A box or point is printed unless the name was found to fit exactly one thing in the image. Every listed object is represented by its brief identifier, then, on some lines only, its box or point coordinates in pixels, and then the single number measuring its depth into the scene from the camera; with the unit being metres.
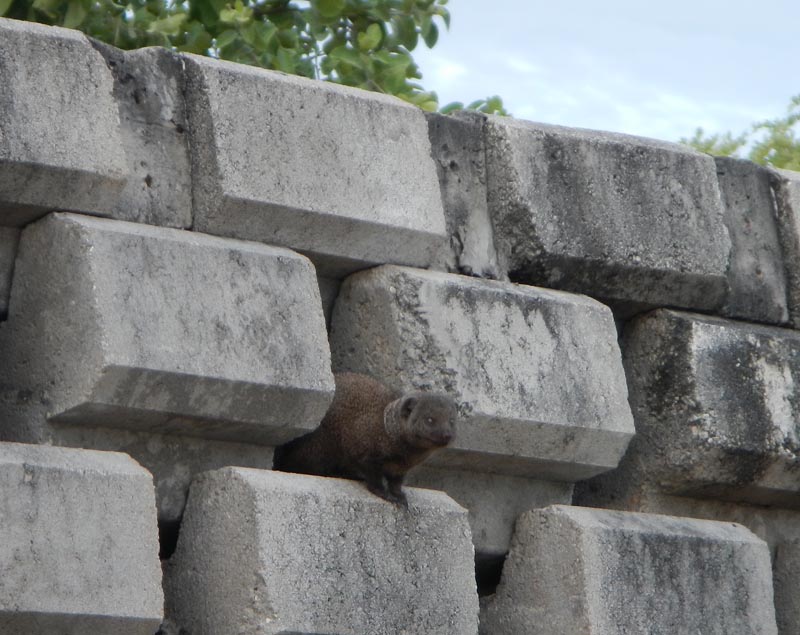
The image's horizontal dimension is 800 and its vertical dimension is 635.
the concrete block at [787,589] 10.93
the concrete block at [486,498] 9.57
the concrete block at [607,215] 9.95
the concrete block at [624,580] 9.22
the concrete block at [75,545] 7.15
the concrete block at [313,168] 8.66
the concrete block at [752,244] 10.96
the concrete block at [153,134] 8.52
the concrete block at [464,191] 9.88
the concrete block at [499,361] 9.12
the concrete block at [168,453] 8.02
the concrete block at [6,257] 8.26
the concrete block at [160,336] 7.78
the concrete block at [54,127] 7.85
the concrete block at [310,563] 7.84
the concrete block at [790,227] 11.22
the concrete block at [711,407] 10.22
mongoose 8.70
